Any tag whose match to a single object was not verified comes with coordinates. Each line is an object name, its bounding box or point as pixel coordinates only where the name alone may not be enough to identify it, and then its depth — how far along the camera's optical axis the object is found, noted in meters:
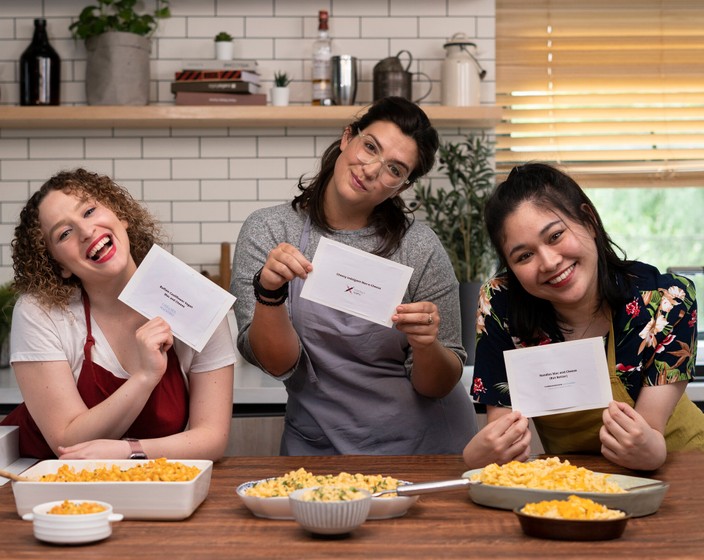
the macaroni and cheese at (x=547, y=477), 1.50
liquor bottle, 3.69
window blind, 3.96
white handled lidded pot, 3.67
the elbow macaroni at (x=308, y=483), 1.50
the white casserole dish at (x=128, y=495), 1.46
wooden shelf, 3.62
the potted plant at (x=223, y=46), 3.71
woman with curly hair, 1.88
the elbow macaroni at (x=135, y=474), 1.52
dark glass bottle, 3.73
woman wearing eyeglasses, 2.24
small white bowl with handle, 1.34
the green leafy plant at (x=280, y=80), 3.70
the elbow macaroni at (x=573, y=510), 1.37
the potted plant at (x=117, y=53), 3.65
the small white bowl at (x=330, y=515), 1.36
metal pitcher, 3.63
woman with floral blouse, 1.92
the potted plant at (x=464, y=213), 3.59
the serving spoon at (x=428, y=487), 1.50
